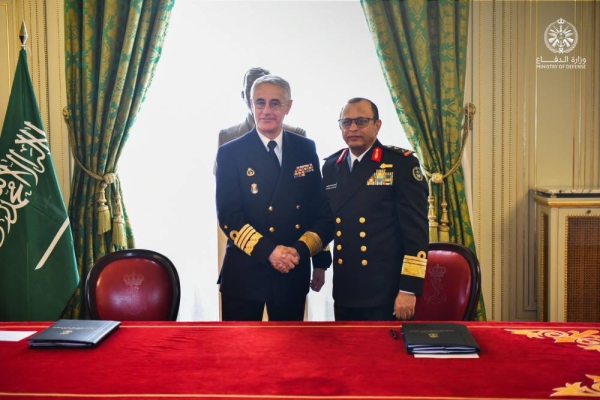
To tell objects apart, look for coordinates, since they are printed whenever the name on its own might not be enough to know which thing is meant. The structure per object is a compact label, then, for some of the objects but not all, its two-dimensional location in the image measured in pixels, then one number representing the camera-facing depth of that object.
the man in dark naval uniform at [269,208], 2.44
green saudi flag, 3.27
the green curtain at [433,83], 3.57
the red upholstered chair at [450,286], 2.21
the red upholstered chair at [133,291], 2.24
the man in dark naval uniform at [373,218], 2.19
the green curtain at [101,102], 3.59
